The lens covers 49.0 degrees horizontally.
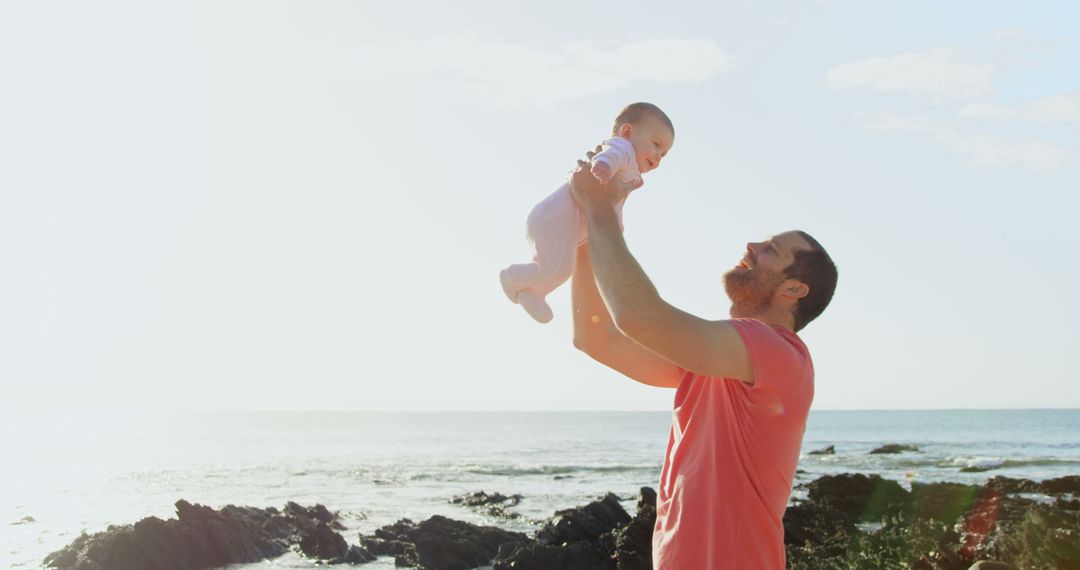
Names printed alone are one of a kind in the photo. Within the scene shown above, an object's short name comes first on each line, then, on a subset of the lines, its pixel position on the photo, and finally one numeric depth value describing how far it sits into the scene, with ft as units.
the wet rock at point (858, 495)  71.20
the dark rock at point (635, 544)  40.88
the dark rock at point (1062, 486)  91.37
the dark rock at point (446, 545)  54.54
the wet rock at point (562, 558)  42.57
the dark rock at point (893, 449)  184.44
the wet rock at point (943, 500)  68.34
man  11.78
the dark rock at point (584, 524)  45.60
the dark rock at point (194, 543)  54.03
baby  14.25
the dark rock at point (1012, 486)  92.53
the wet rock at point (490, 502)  88.99
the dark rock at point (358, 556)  59.47
